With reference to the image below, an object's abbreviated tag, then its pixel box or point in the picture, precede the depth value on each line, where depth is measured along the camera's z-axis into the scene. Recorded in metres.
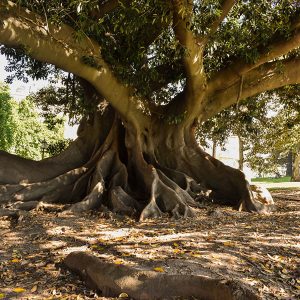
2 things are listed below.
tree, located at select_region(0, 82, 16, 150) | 17.17
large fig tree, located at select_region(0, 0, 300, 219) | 5.25
